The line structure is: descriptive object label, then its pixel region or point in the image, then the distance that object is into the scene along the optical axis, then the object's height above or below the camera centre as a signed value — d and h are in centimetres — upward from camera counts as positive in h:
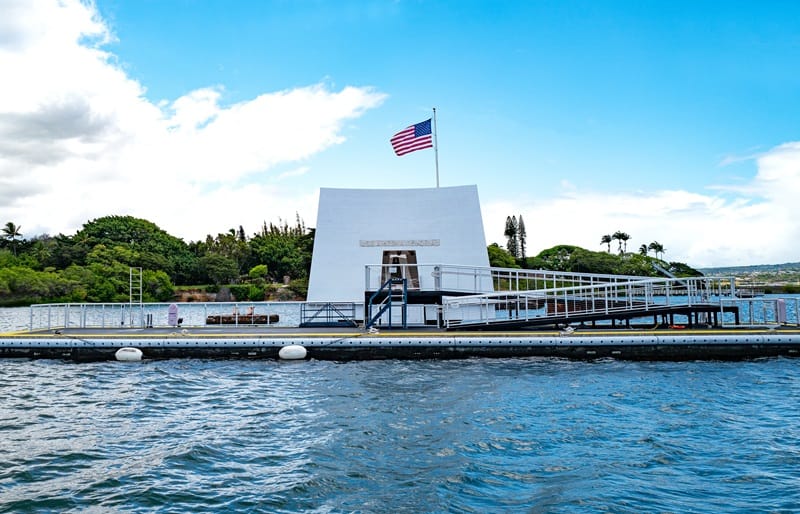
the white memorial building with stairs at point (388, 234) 2264 +239
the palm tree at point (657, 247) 13050 +873
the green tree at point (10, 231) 8838 +1124
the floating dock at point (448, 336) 1677 -145
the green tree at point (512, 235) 10862 +1050
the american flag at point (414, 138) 2398 +661
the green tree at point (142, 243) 7969 +849
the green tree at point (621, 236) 12516 +1102
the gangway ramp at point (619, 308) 1800 -79
